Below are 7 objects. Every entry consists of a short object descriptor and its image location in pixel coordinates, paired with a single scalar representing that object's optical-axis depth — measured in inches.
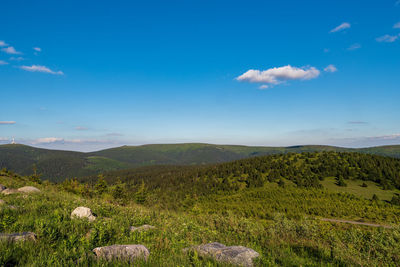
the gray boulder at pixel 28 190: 565.5
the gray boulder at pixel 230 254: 203.3
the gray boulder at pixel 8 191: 521.7
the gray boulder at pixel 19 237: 190.5
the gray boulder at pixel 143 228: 303.3
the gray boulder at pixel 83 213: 325.6
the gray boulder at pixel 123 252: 186.7
